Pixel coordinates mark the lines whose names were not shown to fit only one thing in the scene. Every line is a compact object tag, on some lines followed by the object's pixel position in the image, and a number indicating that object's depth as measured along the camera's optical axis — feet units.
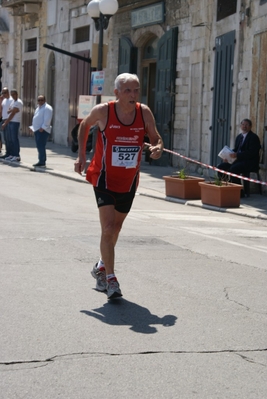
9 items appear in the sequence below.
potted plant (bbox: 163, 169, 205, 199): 49.32
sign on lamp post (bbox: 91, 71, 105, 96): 62.80
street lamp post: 62.34
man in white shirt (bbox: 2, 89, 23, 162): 69.26
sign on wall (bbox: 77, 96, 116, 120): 69.62
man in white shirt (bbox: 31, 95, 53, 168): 65.16
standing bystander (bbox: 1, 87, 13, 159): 70.69
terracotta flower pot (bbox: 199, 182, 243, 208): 45.80
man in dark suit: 50.67
